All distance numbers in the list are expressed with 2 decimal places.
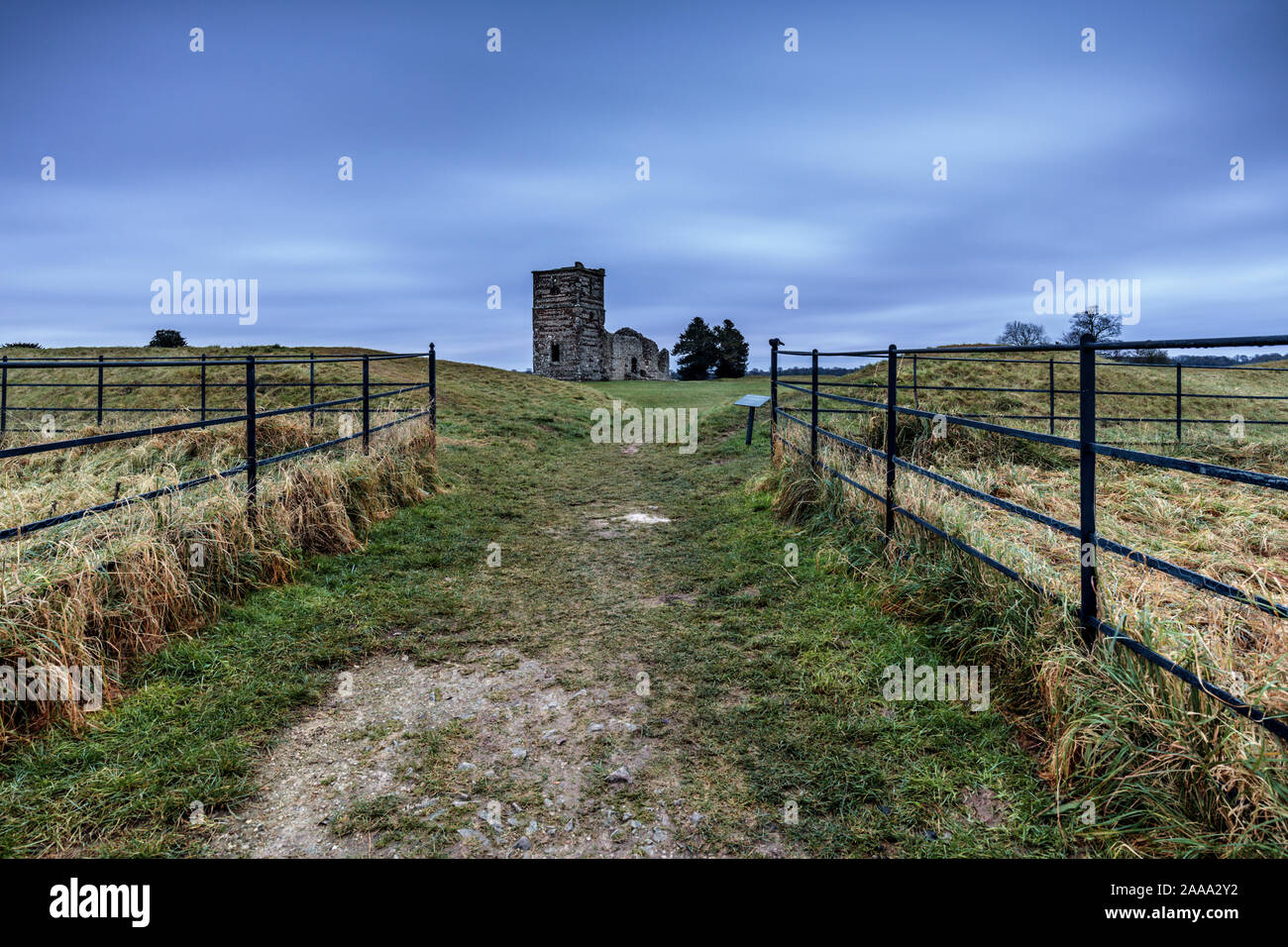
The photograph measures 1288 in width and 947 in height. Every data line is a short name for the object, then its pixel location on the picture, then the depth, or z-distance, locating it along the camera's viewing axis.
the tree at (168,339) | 33.75
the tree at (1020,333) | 29.05
